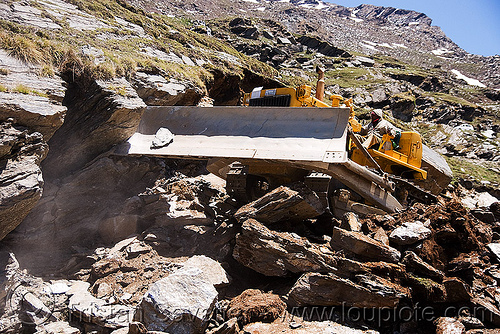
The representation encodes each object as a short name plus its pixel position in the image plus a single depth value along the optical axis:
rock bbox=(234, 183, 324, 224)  5.94
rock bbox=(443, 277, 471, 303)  4.88
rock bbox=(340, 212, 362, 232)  6.28
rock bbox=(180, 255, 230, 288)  5.23
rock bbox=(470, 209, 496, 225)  8.88
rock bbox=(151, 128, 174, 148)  7.06
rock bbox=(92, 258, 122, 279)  5.34
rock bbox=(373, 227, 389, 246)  5.93
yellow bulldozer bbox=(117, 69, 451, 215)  6.52
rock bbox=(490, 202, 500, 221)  10.01
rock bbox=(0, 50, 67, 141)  4.89
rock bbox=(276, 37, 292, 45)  74.25
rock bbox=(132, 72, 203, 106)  8.58
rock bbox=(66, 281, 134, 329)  4.27
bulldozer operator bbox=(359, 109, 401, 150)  9.32
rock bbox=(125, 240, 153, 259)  5.84
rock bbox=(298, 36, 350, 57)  74.94
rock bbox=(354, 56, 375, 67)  70.69
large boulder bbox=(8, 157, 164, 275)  5.58
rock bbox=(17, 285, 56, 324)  4.18
